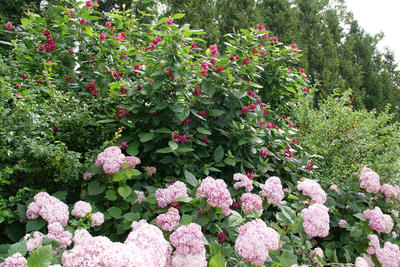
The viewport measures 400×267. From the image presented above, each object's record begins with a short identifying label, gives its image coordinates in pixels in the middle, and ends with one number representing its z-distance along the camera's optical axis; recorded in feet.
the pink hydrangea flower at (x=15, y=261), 3.09
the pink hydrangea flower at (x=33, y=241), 3.79
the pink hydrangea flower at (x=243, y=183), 5.98
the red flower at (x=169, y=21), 6.53
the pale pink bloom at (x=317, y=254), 5.72
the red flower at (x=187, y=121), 7.25
